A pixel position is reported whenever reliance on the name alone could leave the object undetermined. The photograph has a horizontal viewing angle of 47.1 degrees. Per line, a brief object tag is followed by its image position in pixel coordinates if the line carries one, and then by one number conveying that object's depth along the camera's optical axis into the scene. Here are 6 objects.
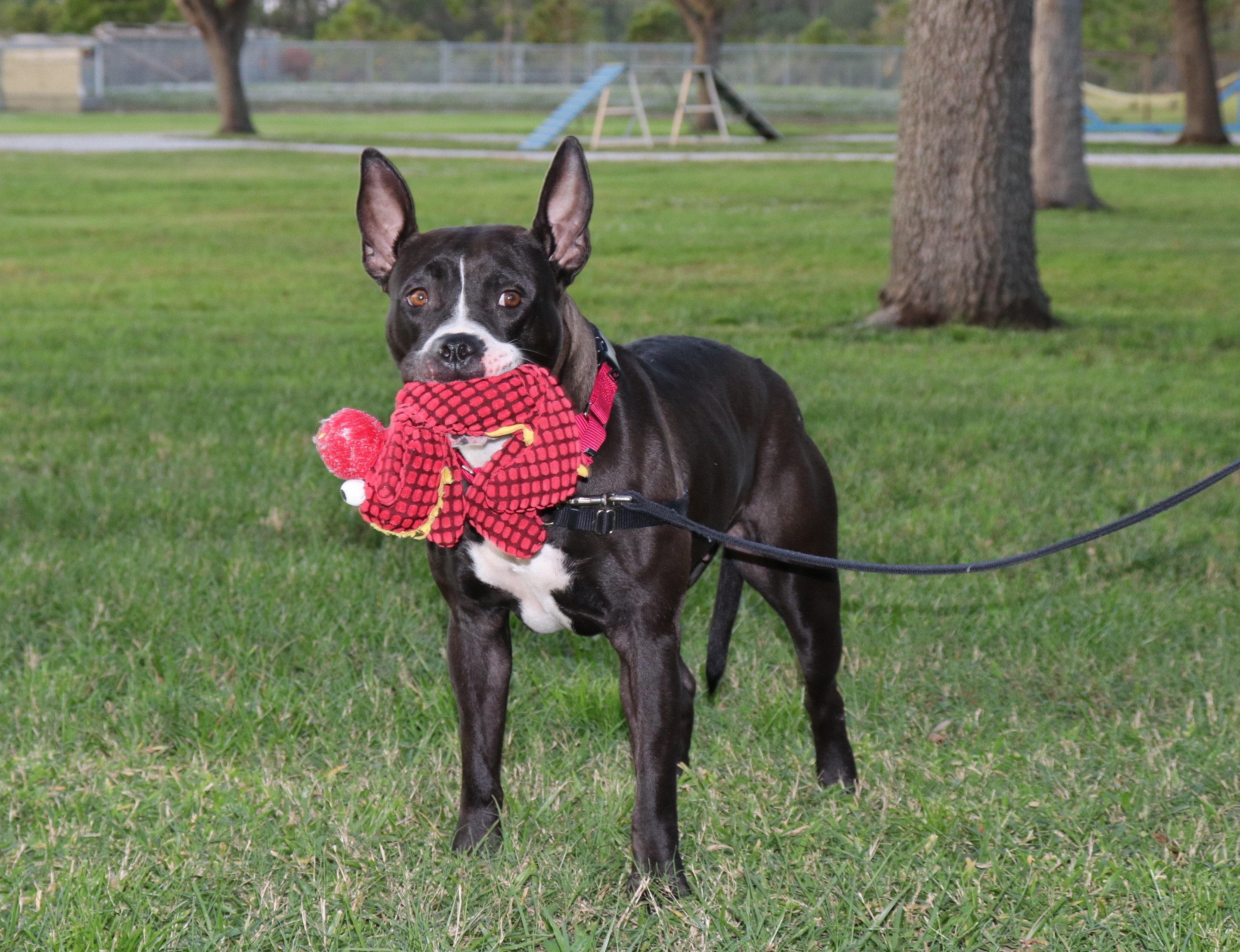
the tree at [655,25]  72.31
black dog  3.18
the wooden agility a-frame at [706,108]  35.62
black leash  3.13
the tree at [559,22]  73.44
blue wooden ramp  33.38
